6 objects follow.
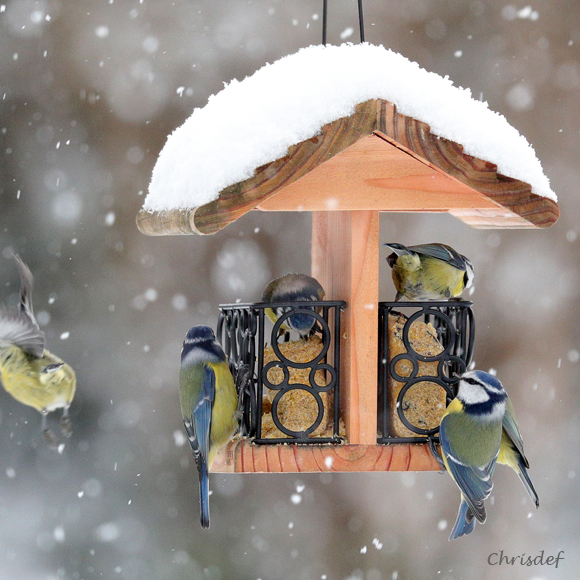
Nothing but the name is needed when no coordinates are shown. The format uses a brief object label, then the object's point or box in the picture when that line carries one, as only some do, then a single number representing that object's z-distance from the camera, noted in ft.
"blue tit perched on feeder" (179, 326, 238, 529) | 18.04
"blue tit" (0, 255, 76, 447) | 20.89
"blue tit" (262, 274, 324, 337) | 17.84
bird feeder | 14.21
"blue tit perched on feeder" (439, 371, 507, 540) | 17.04
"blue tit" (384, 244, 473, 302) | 19.03
